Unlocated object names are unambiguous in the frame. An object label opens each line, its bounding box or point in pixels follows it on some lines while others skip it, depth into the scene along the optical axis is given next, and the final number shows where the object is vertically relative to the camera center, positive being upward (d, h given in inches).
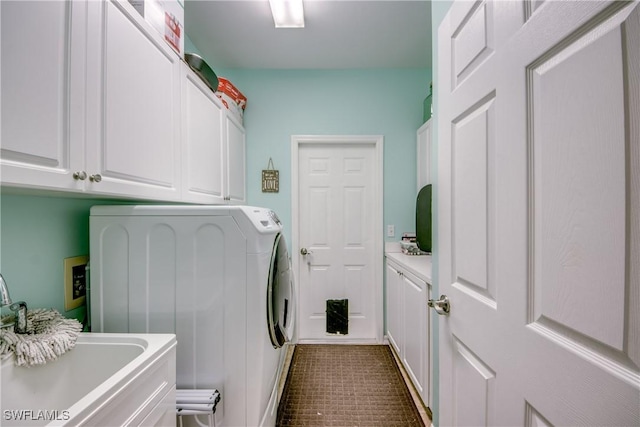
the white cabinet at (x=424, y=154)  88.0 +21.7
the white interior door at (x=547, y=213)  16.0 +0.0
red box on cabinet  83.5 +41.6
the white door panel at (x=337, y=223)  103.8 -4.2
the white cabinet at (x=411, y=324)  61.2 -31.3
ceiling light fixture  66.9 +54.7
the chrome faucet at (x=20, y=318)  32.8 -13.9
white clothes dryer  44.7 -13.5
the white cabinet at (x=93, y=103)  25.8 +14.7
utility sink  26.0 -21.2
